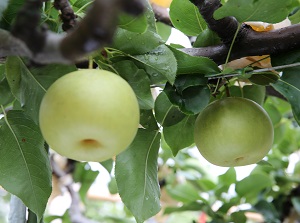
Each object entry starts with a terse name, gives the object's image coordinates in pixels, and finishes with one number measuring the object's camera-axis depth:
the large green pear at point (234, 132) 0.56
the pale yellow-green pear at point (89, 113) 0.39
